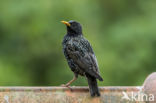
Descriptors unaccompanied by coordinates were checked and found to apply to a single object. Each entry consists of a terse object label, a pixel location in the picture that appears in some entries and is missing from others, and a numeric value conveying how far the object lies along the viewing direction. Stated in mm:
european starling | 11566
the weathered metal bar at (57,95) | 9891
